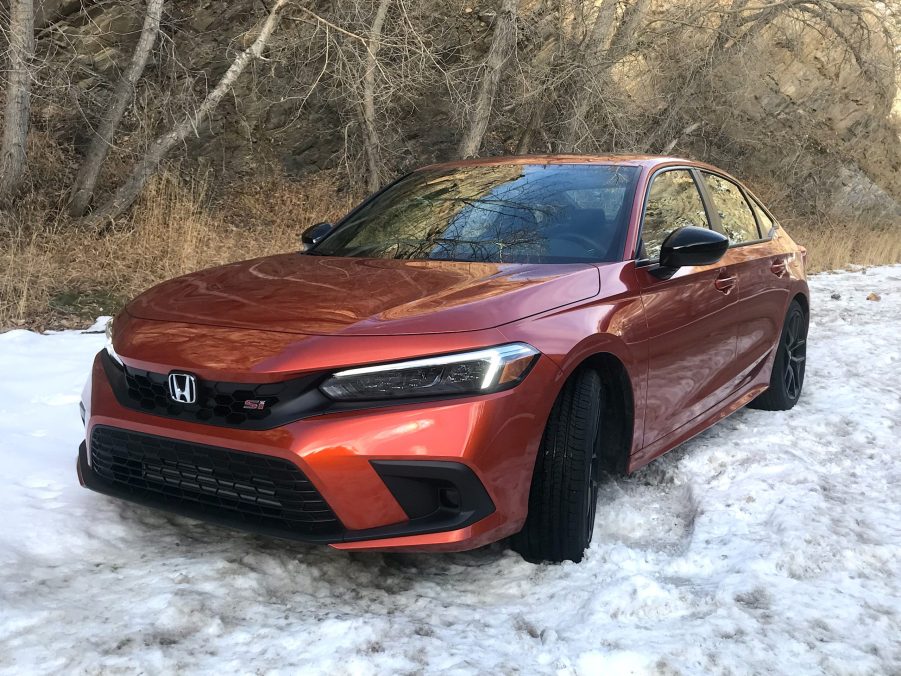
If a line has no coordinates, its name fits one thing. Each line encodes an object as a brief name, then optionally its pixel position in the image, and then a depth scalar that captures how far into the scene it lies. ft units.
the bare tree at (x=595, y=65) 48.03
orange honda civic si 8.10
